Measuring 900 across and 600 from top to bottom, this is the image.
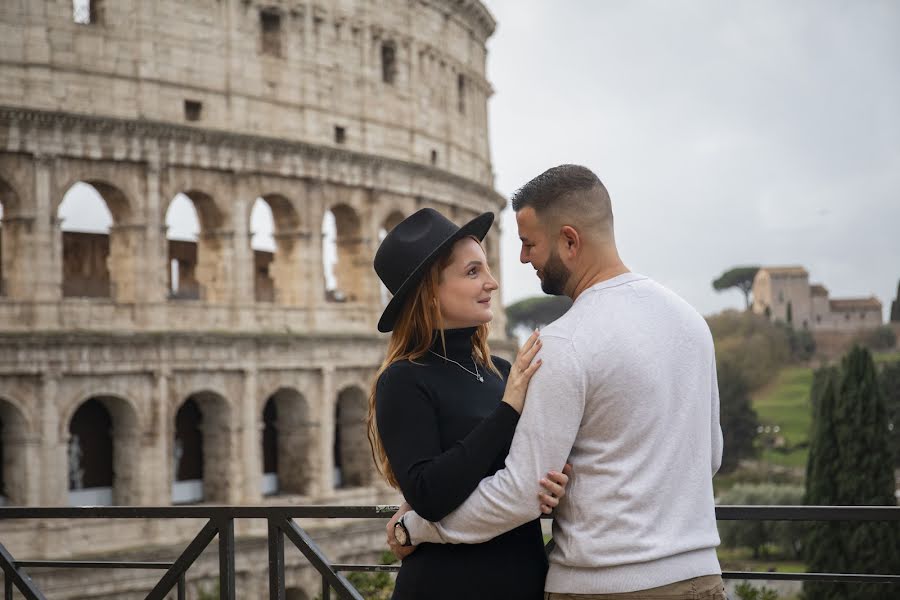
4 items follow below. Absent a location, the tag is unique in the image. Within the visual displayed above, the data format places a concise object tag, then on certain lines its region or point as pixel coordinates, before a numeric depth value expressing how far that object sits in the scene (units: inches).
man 120.2
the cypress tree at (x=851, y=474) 1198.3
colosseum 888.9
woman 127.0
